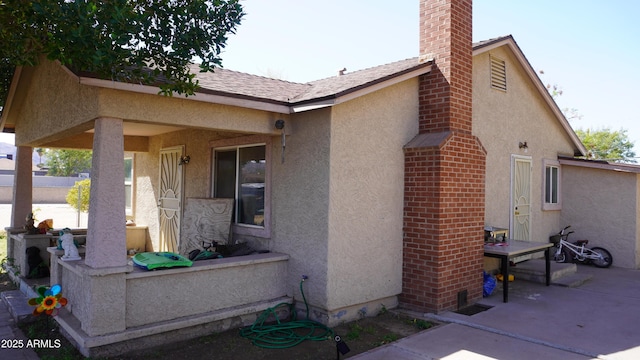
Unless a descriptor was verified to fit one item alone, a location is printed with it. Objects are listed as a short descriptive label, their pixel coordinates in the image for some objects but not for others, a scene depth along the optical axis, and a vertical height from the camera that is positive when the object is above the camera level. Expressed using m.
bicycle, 10.86 -1.53
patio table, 7.21 -1.01
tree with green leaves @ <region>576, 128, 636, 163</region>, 31.91 +3.85
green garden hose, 5.61 -1.94
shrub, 20.42 -0.48
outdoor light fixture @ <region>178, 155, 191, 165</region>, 9.12 +0.57
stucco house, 5.21 +0.02
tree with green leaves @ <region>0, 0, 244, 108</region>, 4.40 +1.68
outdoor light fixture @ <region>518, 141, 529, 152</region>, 10.22 +1.08
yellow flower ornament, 5.35 -1.44
